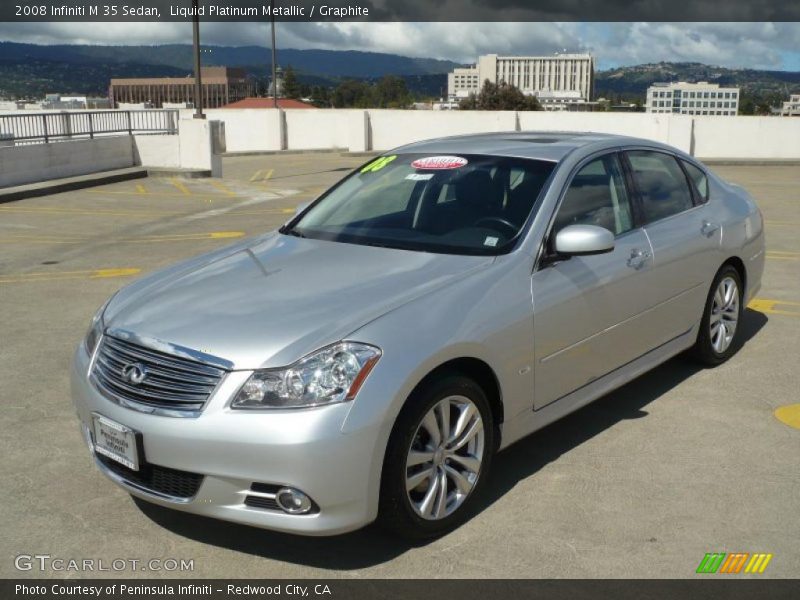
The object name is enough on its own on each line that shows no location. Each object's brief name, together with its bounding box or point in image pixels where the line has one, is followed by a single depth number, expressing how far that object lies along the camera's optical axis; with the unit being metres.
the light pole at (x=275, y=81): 46.21
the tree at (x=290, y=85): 132.25
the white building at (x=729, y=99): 188.12
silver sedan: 3.32
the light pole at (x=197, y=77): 23.47
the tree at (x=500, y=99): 92.69
